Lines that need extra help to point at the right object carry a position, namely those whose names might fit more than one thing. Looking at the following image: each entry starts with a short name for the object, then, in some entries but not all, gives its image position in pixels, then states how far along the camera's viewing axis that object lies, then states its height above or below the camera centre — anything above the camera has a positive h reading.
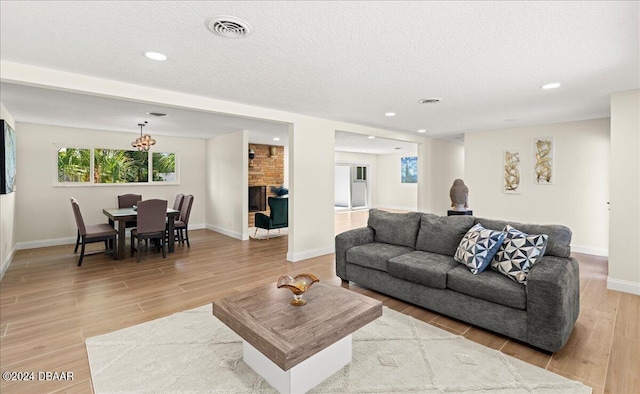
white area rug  1.94 -1.19
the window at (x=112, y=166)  6.21 +0.59
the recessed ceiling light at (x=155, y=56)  2.49 +1.12
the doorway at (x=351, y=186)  11.95 +0.28
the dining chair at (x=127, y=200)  6.25 -0.13
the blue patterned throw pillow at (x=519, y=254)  2.49 -0.50
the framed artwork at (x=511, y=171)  6.12 +0.44
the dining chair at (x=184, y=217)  5.81 -0.46
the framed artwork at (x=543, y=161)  5.70 +0.59
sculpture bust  4.46 -0.03
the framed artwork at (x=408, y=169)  11.61 +0.90
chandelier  5.42 +0.89
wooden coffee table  1.72 -0.81
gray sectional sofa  2.27 -0.74
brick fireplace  8.21 +0.66
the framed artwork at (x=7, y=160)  3.88 +0.45
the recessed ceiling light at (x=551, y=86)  3.32 +1.16
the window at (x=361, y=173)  12.20 +0.80
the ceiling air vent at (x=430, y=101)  3.98 +1.21
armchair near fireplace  6.51 -0.48
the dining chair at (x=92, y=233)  4.60 -0.60
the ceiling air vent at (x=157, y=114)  4.85 +1.25
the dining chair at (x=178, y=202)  6.21 -0.17
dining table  4.93 -0.42
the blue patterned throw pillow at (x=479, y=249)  2.70 -0.49
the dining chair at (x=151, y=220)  4.84 -0.42
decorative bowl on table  2.15 -0.64
